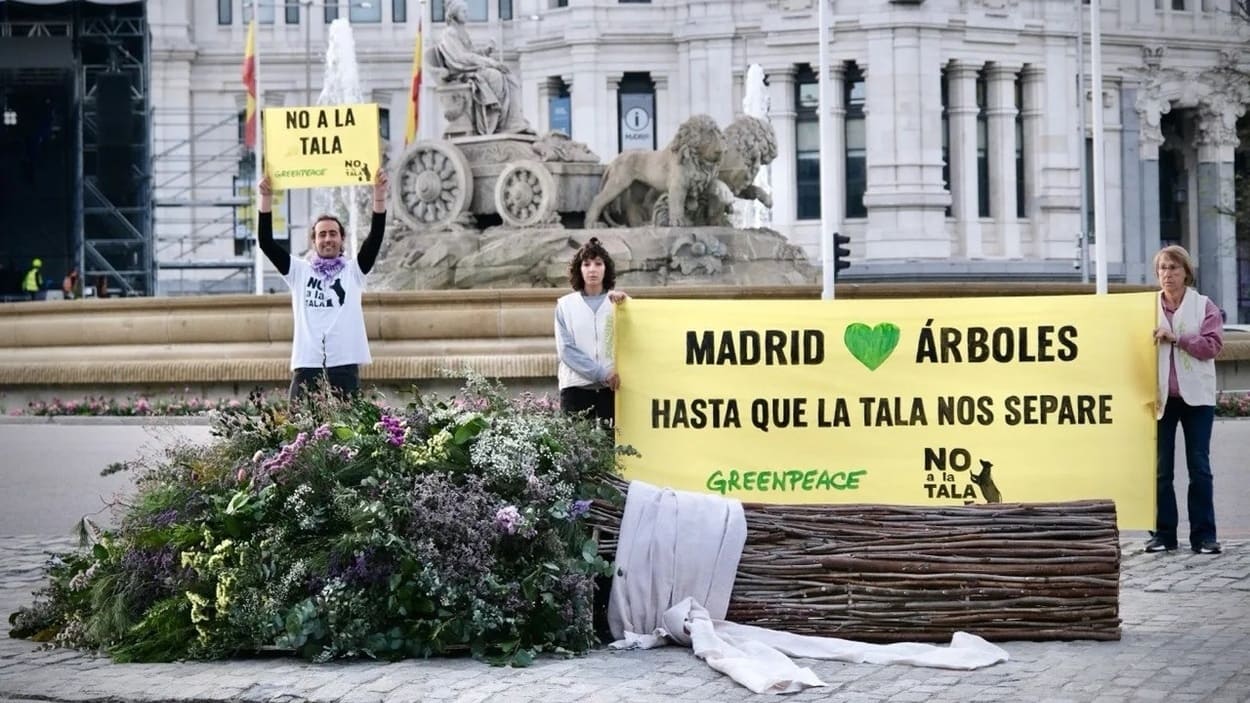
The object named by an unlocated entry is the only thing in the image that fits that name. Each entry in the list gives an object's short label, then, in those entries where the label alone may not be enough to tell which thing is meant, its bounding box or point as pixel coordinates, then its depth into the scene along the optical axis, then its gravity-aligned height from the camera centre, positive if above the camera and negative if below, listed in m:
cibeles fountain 27.12 +1.79
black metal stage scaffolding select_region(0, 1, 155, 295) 54.22 +6.13
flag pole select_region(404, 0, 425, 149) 52.56 +5.86
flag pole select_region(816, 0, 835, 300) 27.22 +2.76
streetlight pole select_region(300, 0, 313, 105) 78.12 +10.84
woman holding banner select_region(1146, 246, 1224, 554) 12.20 -0.29
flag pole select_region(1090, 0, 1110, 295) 26.19 +2.20
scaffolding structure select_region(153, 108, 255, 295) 72.38 +5.68
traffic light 32.12 +1.35
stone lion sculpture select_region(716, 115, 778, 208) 28.31 +2.46
